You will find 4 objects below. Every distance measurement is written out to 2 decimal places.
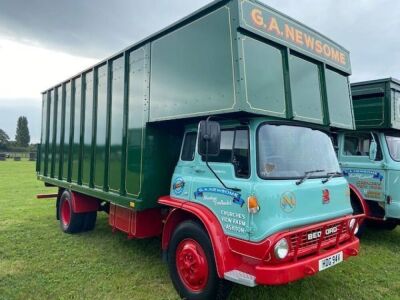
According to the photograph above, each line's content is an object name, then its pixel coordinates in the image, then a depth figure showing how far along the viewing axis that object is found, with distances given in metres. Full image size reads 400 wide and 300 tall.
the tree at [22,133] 85.55
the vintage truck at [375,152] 6.82
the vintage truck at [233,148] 3.72
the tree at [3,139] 72.94
